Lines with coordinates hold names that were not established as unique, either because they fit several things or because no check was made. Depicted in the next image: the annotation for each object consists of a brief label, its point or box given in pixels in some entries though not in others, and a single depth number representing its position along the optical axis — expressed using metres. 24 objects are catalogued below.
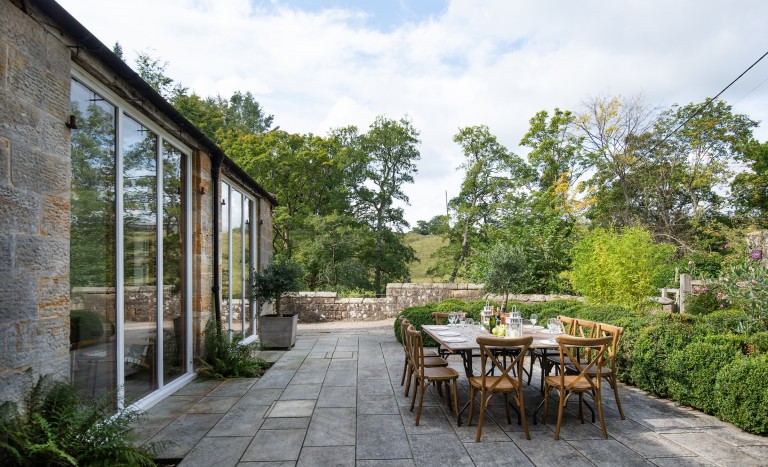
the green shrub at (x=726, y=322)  5.03
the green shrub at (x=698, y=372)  4.00
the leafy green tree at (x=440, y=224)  18.98
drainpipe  6.17
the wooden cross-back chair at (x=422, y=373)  4.02
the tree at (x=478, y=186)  18.44
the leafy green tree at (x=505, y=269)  8.18
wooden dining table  4.18
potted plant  7.37
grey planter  7.72
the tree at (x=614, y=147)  16.44
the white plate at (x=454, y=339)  4.56
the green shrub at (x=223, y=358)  5.65
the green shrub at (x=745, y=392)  3.54
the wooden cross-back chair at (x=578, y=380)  3.66
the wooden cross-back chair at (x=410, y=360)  4.73
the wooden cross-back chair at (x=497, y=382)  3.59
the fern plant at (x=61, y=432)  2.28
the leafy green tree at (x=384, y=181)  17.97
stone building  2.50
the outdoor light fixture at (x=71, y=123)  2.99
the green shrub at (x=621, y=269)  8.00
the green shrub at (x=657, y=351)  4.57
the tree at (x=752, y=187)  15.37
